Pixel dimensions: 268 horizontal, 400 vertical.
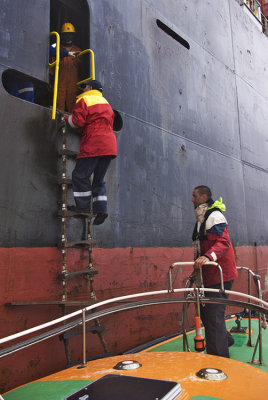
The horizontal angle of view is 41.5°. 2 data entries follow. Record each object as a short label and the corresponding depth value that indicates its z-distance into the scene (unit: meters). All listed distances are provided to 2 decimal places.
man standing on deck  3.13
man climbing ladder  3.35
